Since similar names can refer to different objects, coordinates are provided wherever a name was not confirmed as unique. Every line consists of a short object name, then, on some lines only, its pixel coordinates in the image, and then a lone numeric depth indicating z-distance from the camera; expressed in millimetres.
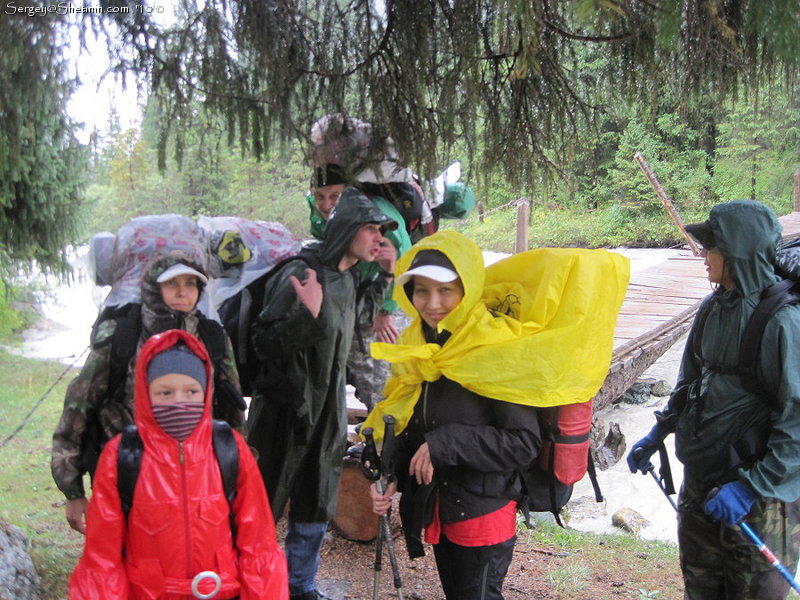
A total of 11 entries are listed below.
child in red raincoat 1725
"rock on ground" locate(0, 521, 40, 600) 2414
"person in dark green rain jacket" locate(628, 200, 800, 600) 2109
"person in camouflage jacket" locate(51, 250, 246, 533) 1983
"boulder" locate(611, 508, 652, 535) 6703
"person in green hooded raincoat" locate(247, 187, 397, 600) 2420
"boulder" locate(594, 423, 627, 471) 7695
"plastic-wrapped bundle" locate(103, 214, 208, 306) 2164
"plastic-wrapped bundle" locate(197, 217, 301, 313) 2621
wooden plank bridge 6516
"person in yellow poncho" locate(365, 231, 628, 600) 1992
